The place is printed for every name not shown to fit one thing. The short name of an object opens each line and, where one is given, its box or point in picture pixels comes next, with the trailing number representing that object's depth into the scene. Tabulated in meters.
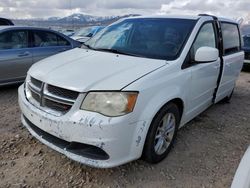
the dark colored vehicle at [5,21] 5.46
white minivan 1.71
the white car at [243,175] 1.12
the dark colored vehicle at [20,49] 3.72
